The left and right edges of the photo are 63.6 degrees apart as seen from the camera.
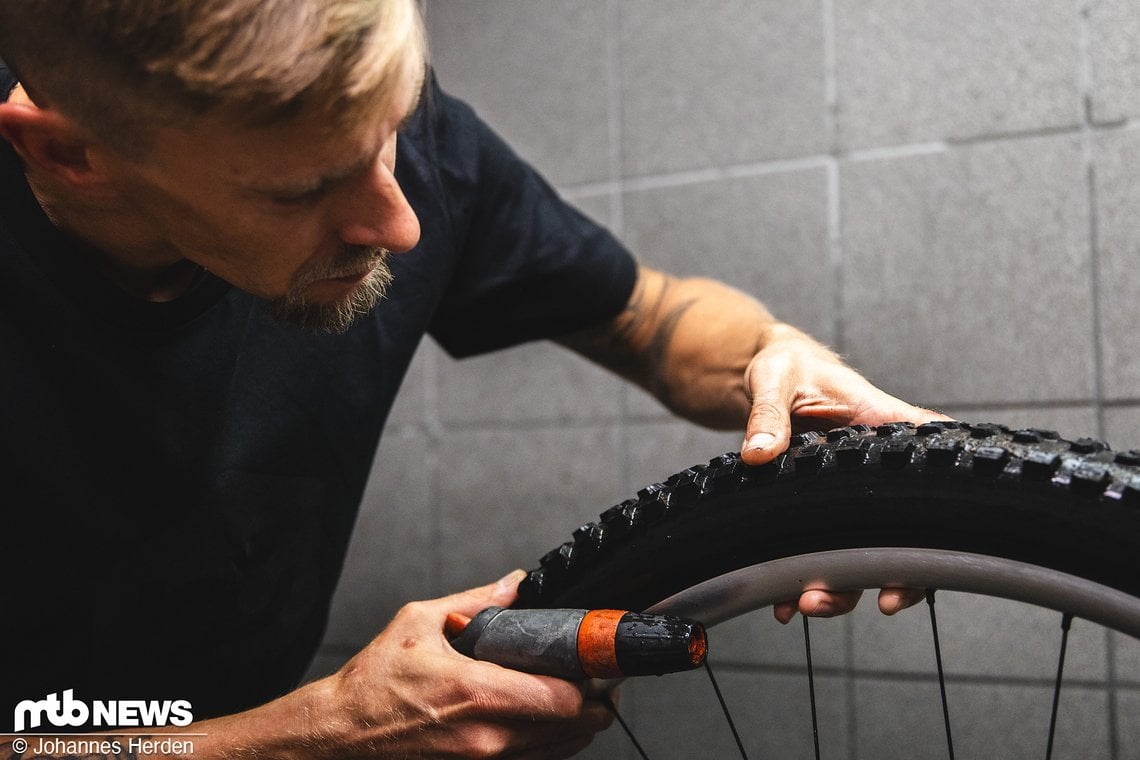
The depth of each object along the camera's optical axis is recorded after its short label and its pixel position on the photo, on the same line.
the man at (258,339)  0.54
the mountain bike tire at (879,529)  0.43
